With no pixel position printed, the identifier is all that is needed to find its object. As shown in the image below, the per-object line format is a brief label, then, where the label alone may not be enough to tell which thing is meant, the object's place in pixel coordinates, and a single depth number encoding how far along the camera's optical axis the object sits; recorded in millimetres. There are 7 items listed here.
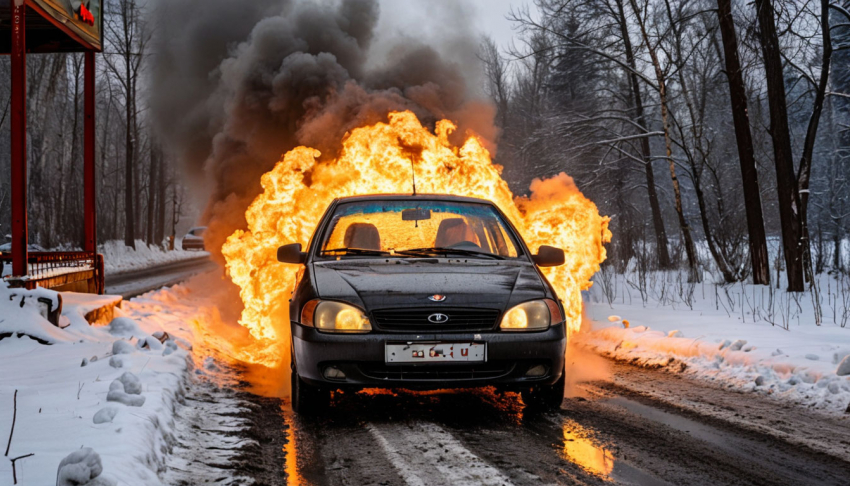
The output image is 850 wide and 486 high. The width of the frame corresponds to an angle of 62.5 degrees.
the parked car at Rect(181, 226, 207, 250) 48688
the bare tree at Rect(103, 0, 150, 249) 30812
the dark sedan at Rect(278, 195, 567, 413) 4367
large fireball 9016
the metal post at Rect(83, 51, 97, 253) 9797
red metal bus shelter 7461
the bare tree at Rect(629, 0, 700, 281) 16344
